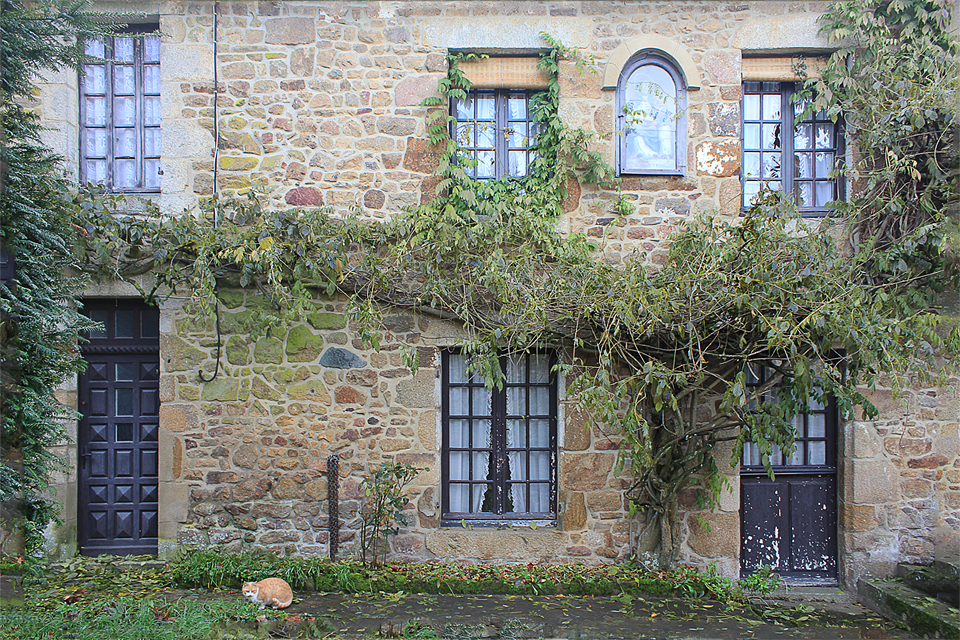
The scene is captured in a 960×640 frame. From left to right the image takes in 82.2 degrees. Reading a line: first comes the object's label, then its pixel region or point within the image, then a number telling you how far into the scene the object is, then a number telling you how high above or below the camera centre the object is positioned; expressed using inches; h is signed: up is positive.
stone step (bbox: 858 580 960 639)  165.9 -86.6
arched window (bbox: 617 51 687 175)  202.7 +81.8
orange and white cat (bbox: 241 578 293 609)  168.9 -79.1
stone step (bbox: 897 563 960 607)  181.5 -82.1
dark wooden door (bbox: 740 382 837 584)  205.5 -66.9
